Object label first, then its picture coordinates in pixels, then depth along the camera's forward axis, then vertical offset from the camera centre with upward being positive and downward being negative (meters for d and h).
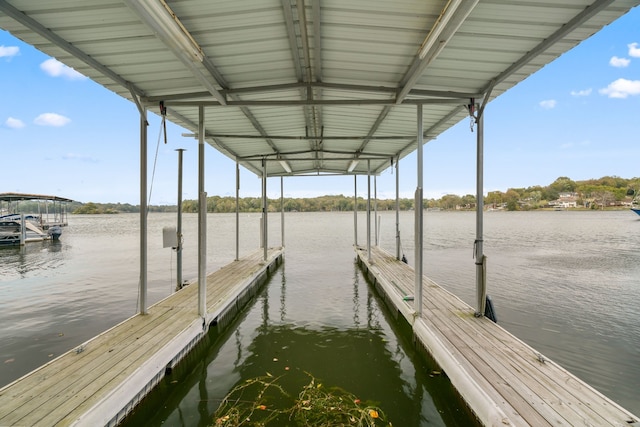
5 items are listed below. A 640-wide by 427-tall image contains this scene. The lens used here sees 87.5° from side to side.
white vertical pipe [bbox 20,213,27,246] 17.70 -1.02
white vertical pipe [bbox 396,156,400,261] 8.73 +0.30
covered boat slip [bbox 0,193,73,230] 17.91 +0.74
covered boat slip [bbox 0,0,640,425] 2.43 +1.48
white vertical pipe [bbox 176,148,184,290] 6.68 -0.06
